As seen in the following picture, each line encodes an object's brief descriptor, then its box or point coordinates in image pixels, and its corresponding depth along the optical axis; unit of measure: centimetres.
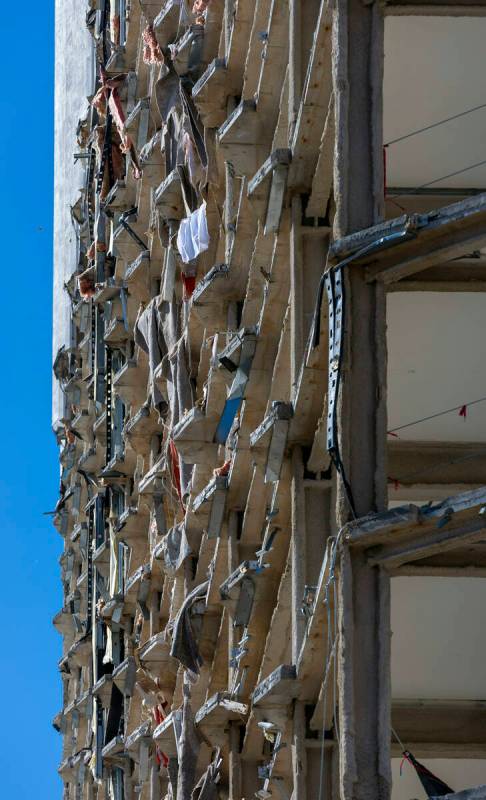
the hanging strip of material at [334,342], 2228
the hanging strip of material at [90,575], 5938
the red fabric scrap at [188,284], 3800
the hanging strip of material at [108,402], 5309
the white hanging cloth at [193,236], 3581
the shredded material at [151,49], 4178
